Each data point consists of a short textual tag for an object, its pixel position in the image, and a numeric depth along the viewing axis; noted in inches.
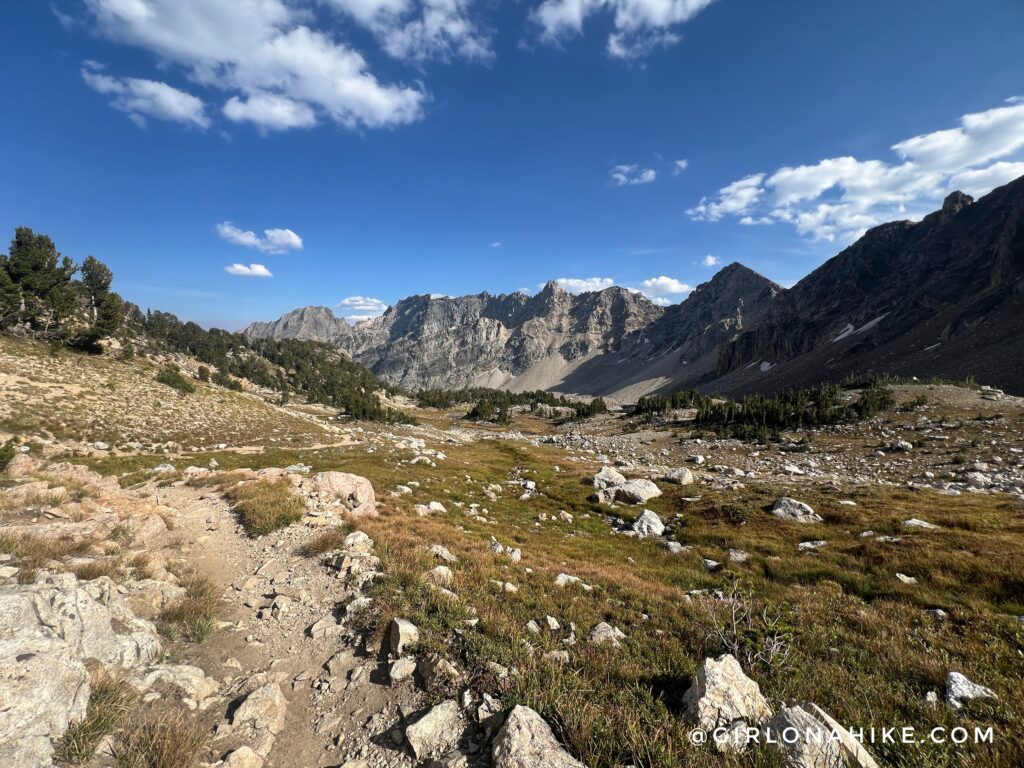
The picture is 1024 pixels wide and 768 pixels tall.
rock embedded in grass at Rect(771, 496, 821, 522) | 784.9
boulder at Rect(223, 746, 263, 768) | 181.5
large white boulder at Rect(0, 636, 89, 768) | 154.9
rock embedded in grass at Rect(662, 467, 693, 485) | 1241.4
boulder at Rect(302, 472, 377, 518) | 621.5
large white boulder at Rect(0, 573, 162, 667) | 213.2
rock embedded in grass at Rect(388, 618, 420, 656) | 261.0
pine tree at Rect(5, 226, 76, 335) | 2078.0
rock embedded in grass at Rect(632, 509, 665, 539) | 780.6
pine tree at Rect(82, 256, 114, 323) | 3085.6
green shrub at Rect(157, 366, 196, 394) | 1967.3
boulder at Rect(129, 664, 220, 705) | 218.8
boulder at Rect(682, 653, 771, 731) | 195.3
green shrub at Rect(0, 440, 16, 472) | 687.1
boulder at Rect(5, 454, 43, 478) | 655.8
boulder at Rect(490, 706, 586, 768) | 170.6
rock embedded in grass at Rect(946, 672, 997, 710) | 218.1
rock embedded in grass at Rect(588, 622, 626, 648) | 291.9
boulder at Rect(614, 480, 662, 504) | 1031.0
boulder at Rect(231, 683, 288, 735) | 208.4
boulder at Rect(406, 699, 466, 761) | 191.5
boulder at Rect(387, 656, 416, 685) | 243.3
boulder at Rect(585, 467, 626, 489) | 1127.6
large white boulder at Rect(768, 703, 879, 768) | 163.8
